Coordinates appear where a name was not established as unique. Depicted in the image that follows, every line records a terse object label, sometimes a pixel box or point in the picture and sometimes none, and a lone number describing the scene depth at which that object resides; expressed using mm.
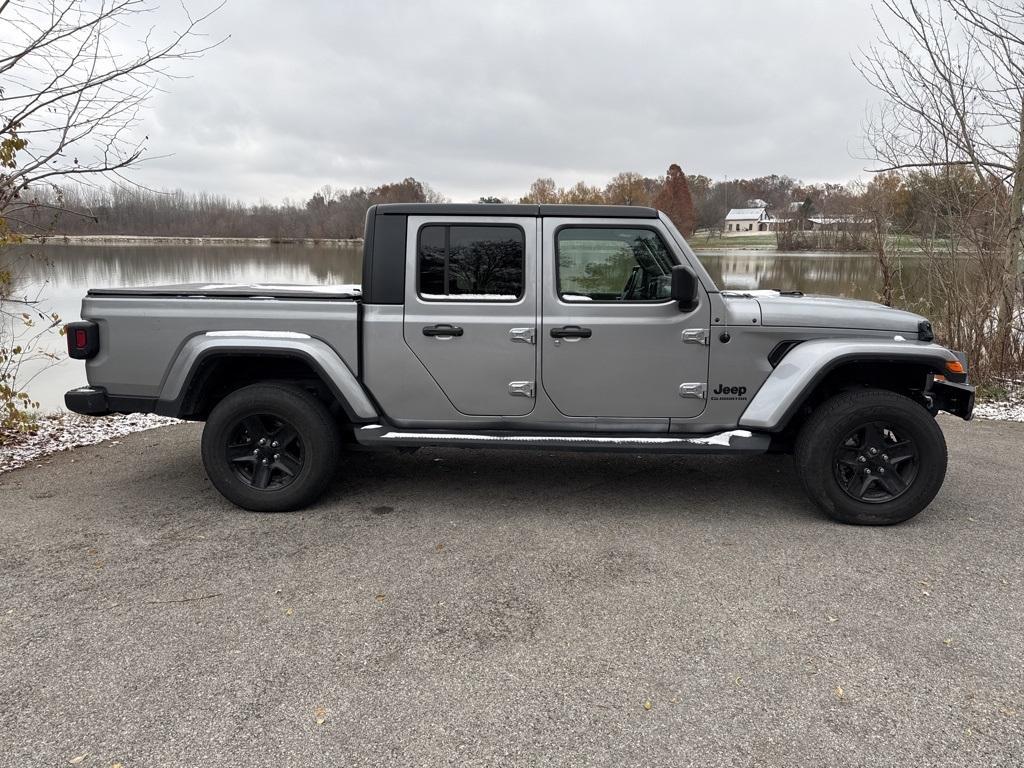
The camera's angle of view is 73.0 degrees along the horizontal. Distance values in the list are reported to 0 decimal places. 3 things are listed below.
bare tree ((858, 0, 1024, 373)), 8508
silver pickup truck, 4113
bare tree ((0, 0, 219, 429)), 5520
